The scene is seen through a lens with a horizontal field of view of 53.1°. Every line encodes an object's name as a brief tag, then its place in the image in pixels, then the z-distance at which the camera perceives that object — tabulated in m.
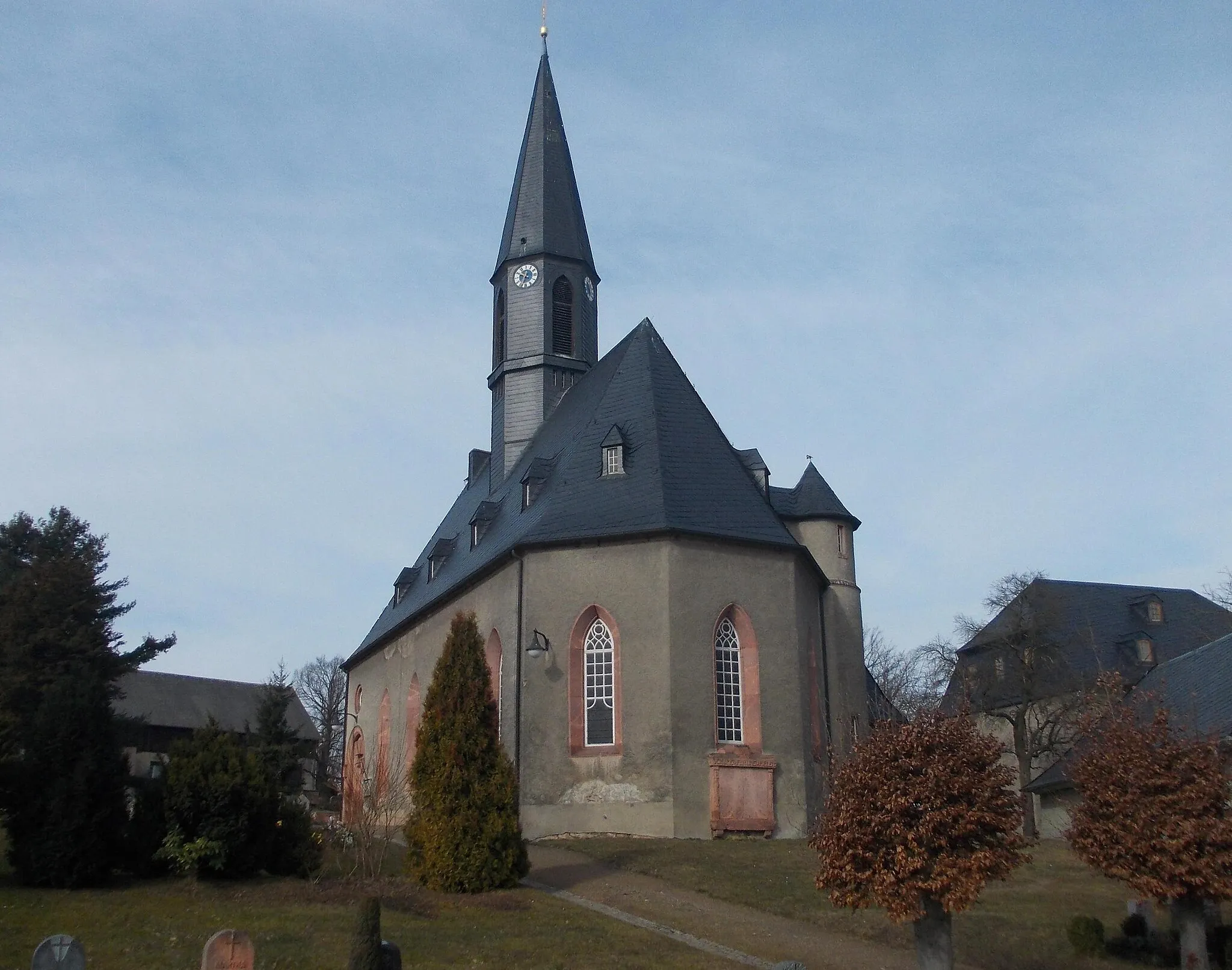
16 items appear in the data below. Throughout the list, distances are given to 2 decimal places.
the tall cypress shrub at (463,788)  17.27
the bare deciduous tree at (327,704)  61.72
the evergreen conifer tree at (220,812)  16.27
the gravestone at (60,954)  9.36
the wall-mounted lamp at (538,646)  25.20
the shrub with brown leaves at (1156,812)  13.44
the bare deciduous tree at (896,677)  44.59
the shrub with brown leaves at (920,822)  12.45
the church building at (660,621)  24.52
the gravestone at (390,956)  10.87
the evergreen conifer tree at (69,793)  15.22
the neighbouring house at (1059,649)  34.25
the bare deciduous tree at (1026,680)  33.31
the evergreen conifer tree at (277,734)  28.58
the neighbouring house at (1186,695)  25.12
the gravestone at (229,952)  10.09
